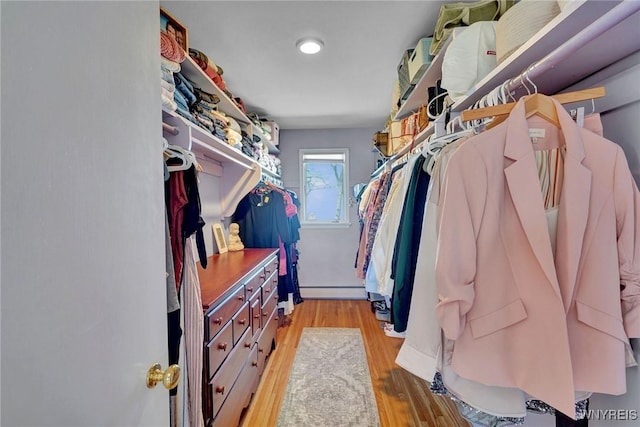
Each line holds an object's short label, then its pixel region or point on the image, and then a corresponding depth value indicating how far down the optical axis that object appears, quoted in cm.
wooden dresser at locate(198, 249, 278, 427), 120
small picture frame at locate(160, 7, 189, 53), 121
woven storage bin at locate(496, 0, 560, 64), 86
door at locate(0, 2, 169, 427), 34
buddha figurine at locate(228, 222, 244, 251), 250
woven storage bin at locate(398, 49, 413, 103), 189
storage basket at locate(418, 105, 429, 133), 178
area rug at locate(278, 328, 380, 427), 168
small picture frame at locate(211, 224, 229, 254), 234
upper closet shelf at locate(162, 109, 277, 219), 133
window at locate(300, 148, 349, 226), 401
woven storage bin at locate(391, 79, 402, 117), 225
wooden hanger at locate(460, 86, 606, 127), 73
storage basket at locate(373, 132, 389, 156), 281
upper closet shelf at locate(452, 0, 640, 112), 64
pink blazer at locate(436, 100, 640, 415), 69
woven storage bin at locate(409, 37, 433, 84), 161
